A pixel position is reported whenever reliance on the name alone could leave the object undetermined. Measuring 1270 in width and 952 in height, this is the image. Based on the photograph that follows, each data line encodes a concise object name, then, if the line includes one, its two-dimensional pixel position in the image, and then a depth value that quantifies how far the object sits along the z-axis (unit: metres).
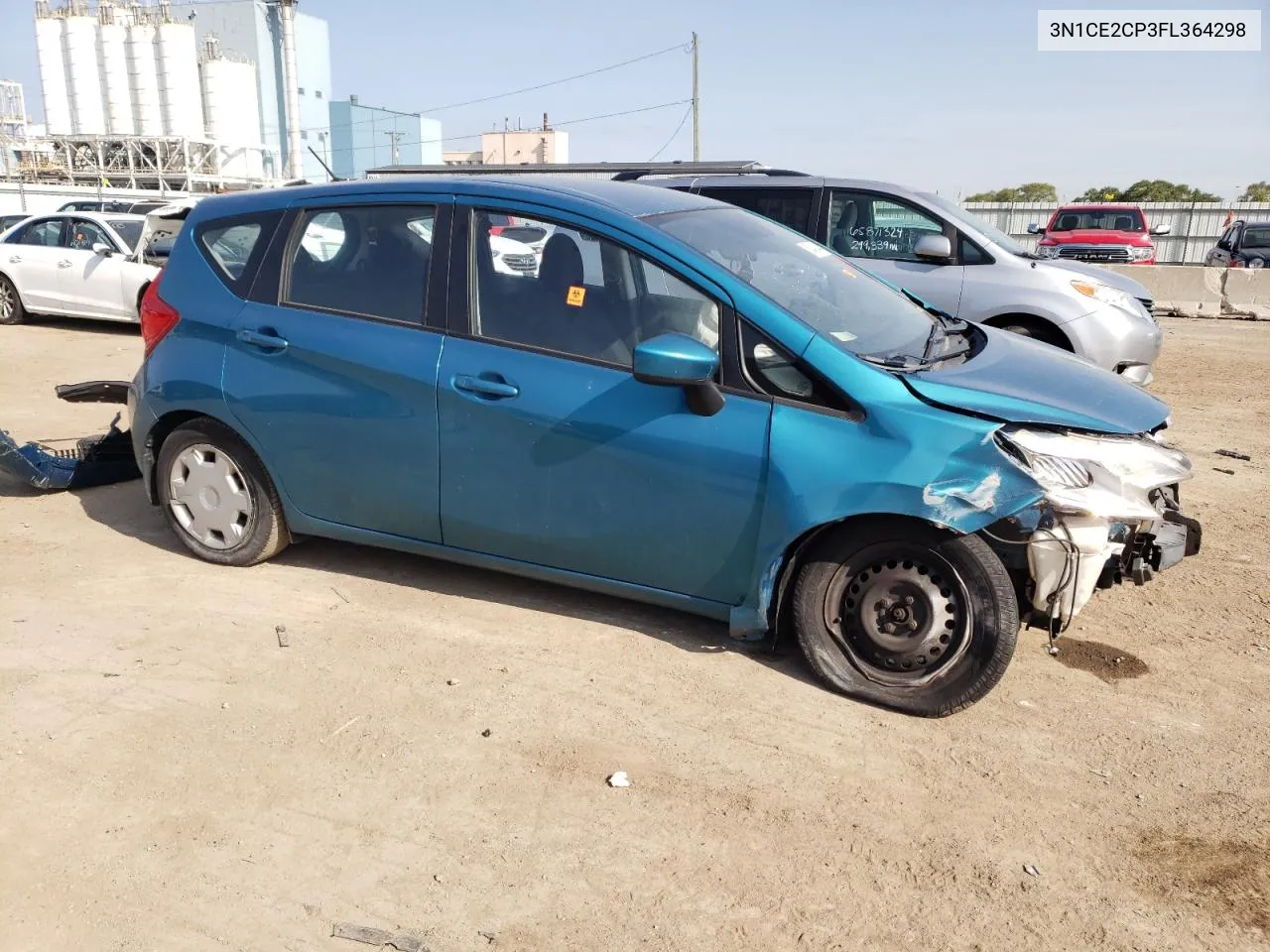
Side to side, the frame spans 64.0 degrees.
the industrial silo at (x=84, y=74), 54.59
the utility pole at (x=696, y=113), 40.16
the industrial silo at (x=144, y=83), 54.38
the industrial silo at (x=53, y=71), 54.81
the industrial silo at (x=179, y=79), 54.19
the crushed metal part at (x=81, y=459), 5.86
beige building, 92.94
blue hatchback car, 3.54
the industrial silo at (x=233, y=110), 57.59
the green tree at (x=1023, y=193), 58.80
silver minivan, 8.09
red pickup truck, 23.20
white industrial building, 54.38
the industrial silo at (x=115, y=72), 54.38
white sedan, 13.32
